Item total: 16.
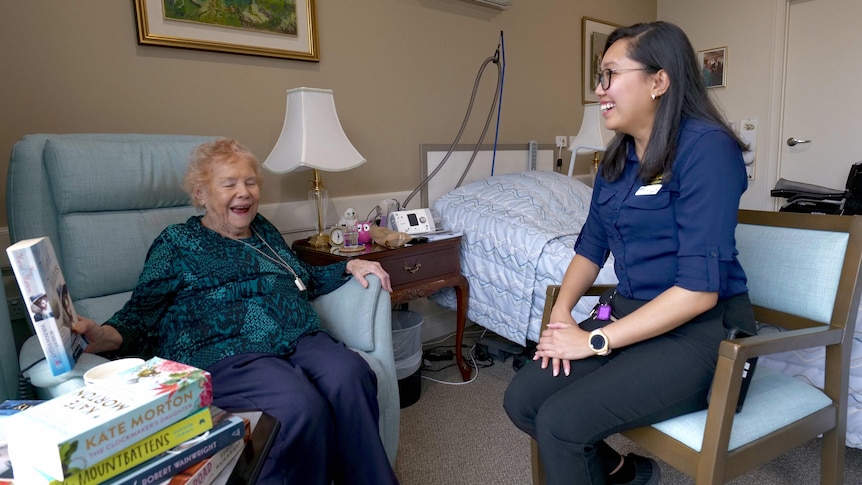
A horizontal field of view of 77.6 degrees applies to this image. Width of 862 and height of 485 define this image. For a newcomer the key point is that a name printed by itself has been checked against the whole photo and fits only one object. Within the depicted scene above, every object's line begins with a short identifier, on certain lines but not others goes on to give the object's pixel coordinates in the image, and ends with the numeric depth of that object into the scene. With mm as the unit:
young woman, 1055
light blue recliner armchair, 1441
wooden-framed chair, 993
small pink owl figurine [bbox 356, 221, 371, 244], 2061
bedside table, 1943
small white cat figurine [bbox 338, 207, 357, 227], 2020
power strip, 2459
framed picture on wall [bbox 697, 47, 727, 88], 3775
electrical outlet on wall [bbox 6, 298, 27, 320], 1620
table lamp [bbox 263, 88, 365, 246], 1849
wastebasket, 2059
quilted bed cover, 2041
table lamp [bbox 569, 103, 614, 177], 2795
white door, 3262
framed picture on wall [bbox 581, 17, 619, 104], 3430
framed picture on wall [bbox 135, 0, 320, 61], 1823
